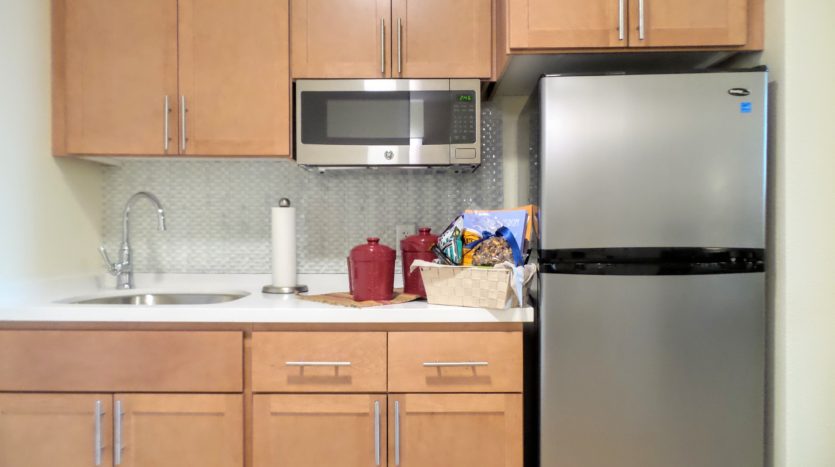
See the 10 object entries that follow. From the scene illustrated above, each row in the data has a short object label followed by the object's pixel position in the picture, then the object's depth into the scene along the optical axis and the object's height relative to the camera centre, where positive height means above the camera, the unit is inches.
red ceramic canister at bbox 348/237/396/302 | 55.3 -5.1
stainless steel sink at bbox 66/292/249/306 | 68.4 -10.5
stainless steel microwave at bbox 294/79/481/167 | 61.0 +14.1
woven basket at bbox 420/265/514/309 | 49.0 -6.3
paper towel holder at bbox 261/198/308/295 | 65.1 -8.5
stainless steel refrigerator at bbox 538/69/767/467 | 48.5 -5.5
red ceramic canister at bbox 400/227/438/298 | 58.3 -3.0
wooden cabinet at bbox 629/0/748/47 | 53.2 +23.7
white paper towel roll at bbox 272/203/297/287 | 65.1 -2.4
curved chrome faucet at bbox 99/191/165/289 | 68.9 -4.4
